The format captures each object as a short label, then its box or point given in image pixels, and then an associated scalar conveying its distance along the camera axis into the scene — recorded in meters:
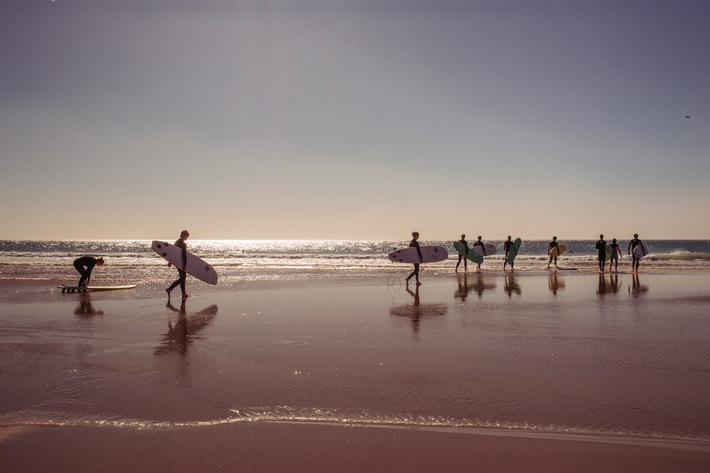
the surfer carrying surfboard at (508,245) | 28.89
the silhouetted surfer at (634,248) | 26.86
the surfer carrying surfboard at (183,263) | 15.25
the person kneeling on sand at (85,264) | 17.48
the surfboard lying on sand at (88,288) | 17.09
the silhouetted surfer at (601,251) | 27.91
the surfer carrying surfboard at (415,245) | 18.61
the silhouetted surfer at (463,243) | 26.28
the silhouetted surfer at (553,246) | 30.70
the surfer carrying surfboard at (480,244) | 30.16
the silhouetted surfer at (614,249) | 28.48
